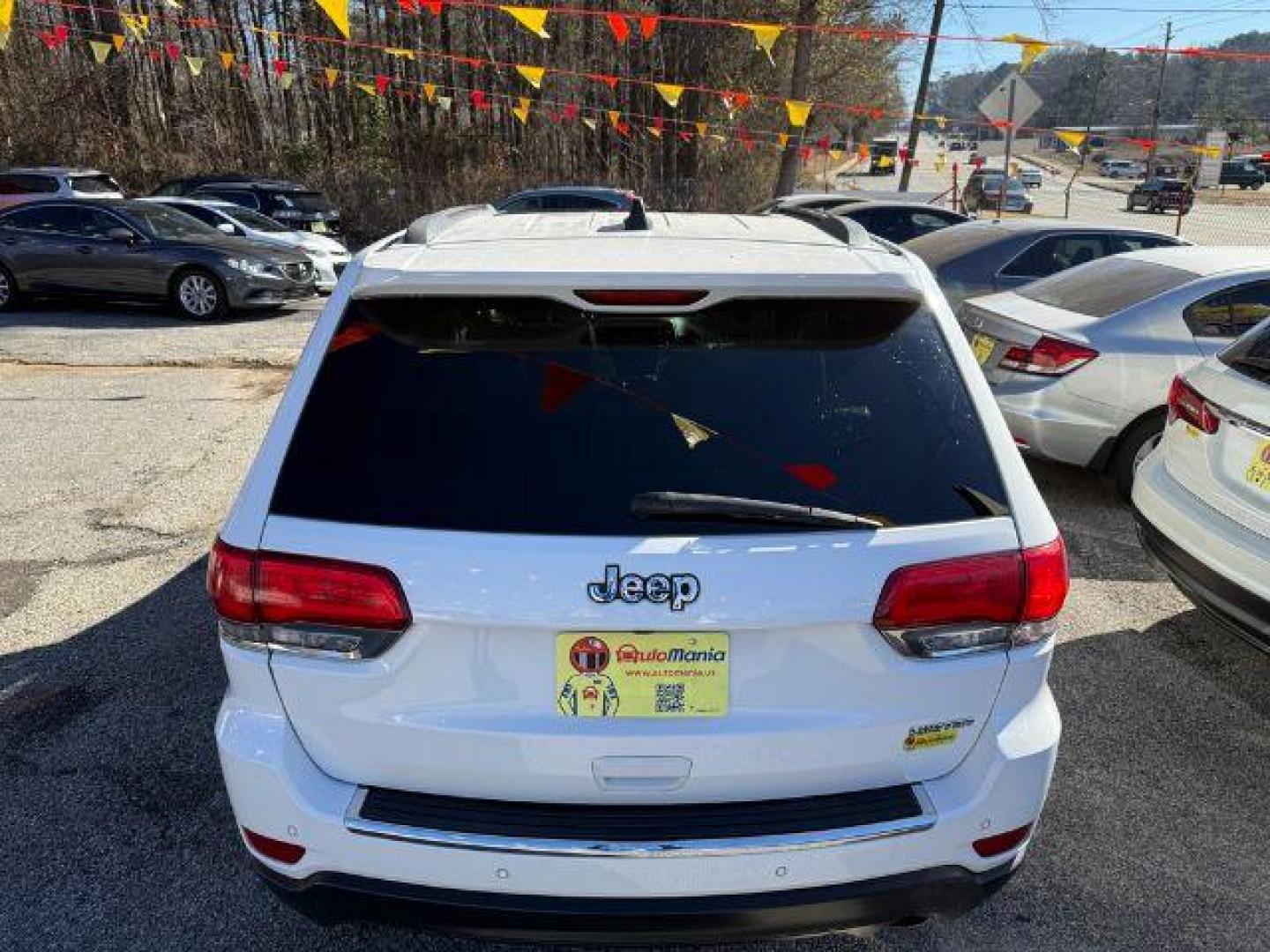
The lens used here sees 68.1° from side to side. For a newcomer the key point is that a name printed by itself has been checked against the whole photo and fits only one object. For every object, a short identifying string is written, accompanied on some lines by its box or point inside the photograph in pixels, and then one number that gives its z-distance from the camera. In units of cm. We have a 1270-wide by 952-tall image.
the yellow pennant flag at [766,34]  1267
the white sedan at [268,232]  1348
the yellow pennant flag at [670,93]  1717
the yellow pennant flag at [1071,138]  1541
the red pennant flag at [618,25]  1394
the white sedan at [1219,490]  339
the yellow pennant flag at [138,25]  2281
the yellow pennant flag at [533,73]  1602
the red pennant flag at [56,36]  2236
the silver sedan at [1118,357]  563
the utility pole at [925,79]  2639
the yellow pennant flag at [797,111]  1576
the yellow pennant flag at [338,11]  1151
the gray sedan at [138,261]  1198
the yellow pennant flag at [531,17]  1270
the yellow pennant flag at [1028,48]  1270
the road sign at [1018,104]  1653
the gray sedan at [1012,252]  839
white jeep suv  184
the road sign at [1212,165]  1719
